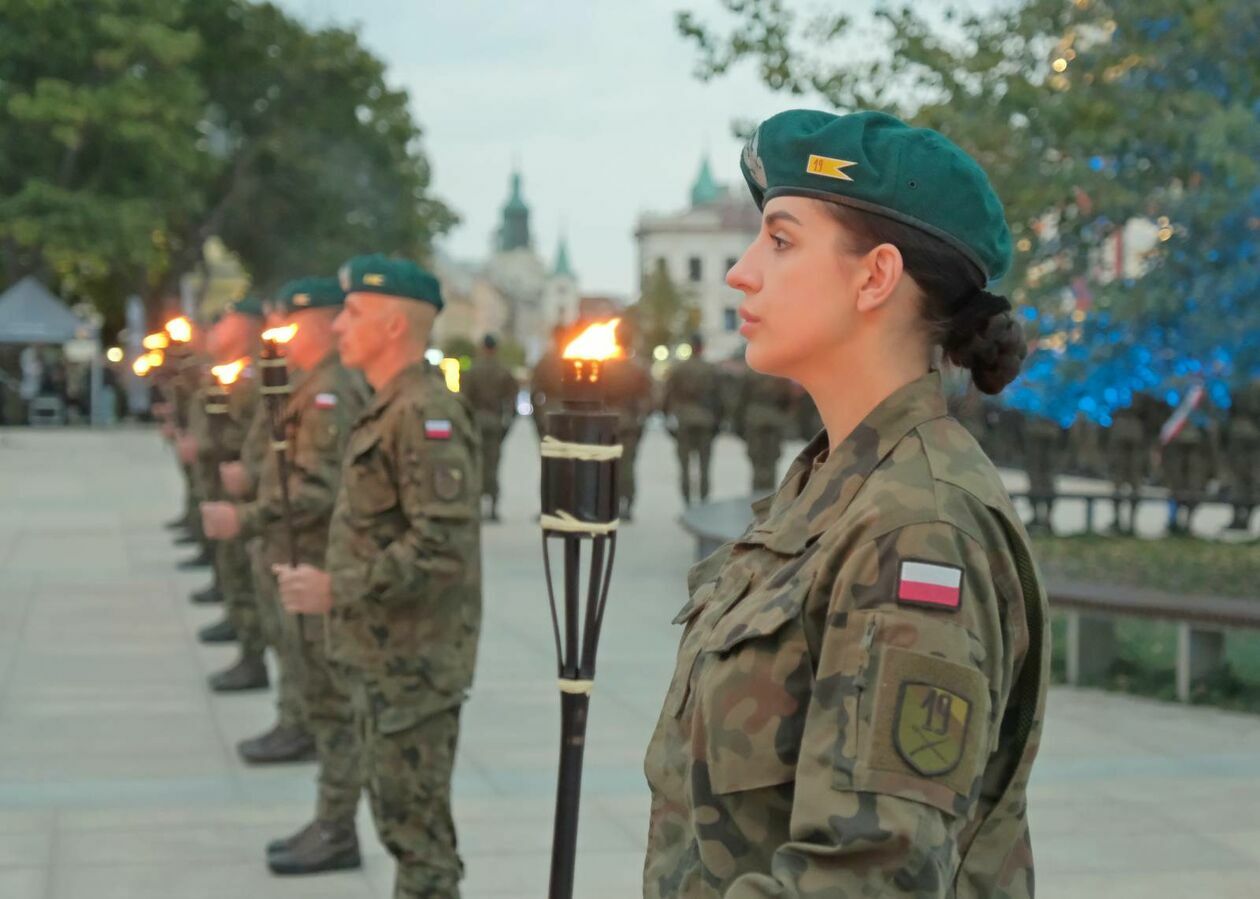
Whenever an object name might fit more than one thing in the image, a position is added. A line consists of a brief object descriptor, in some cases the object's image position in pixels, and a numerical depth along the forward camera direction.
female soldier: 1.91
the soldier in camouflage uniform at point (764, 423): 20.57
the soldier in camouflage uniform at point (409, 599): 4.95
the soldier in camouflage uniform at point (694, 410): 20.80
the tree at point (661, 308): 104.38
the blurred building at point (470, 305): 166.38
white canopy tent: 38.38
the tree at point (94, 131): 40.88
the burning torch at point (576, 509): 2.94
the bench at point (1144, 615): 9.34
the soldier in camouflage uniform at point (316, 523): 6.31
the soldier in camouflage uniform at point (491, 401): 19.72
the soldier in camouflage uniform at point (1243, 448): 19.92
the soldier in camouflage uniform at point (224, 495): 10.05
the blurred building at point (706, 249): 135.25
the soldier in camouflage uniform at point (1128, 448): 20.06
